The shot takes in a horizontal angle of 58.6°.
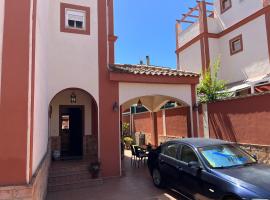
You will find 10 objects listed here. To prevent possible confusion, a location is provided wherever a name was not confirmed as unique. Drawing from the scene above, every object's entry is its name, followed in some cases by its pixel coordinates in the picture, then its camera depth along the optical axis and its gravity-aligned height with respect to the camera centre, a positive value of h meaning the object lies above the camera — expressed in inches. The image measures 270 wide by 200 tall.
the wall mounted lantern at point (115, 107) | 470.3 +33.8
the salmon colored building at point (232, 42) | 657.0 +259.3
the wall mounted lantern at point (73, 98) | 549.3 +63.0
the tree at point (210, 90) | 546.9 +73.6
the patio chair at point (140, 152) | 546.0 -64.9
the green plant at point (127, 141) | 856.4 -60.7
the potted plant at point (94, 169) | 427.5 -78.0
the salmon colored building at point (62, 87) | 210.8 +62.4
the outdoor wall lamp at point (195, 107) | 548.1 +35.2
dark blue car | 217.9 -52.8
